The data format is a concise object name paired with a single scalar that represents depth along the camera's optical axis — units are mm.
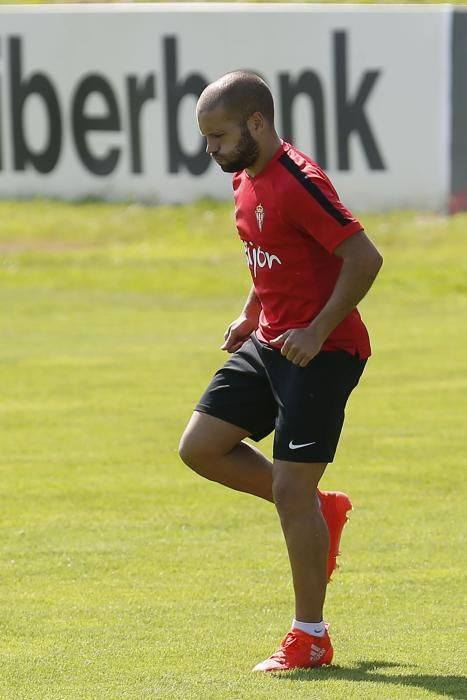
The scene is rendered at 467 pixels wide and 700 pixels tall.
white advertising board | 49781
